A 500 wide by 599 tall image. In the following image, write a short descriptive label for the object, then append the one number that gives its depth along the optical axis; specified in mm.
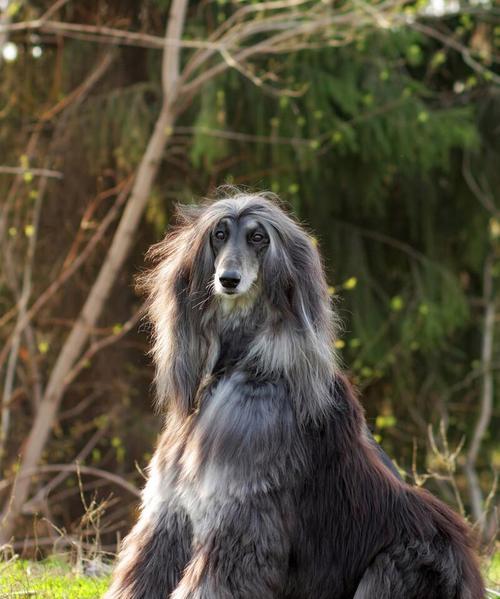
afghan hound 7805
